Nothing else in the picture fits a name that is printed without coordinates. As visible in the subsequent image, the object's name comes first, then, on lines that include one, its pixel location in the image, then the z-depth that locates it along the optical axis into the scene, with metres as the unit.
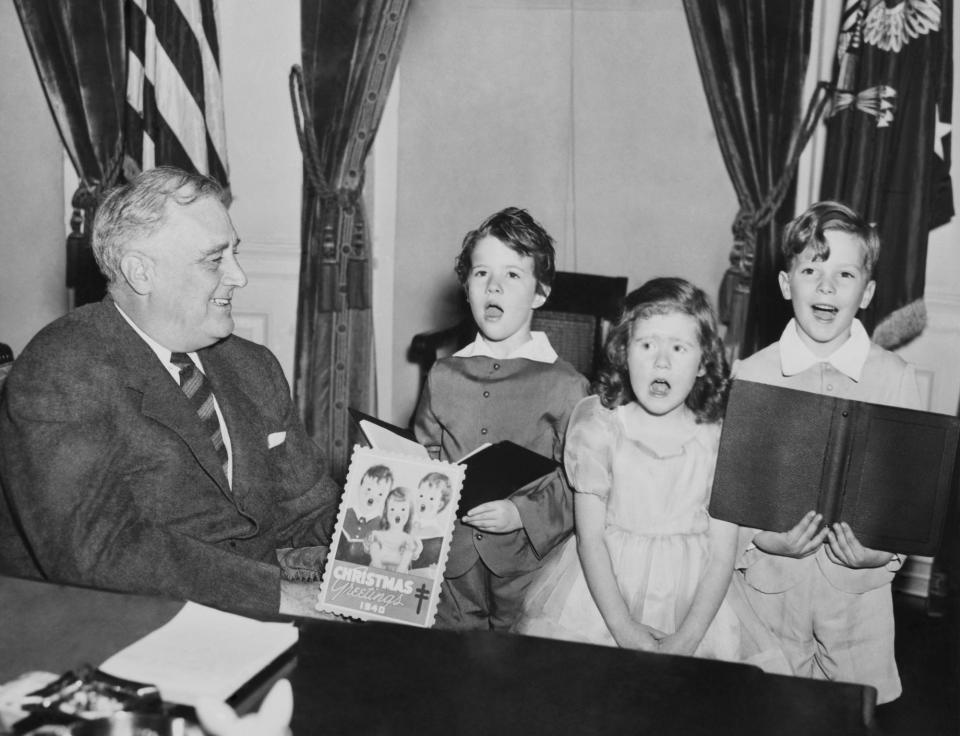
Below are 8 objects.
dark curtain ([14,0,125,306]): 5.22
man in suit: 2.08
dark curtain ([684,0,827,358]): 4.51
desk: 1.35
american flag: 4.93
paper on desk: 1.37
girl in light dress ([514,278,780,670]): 2.41
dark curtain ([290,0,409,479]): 5.04
